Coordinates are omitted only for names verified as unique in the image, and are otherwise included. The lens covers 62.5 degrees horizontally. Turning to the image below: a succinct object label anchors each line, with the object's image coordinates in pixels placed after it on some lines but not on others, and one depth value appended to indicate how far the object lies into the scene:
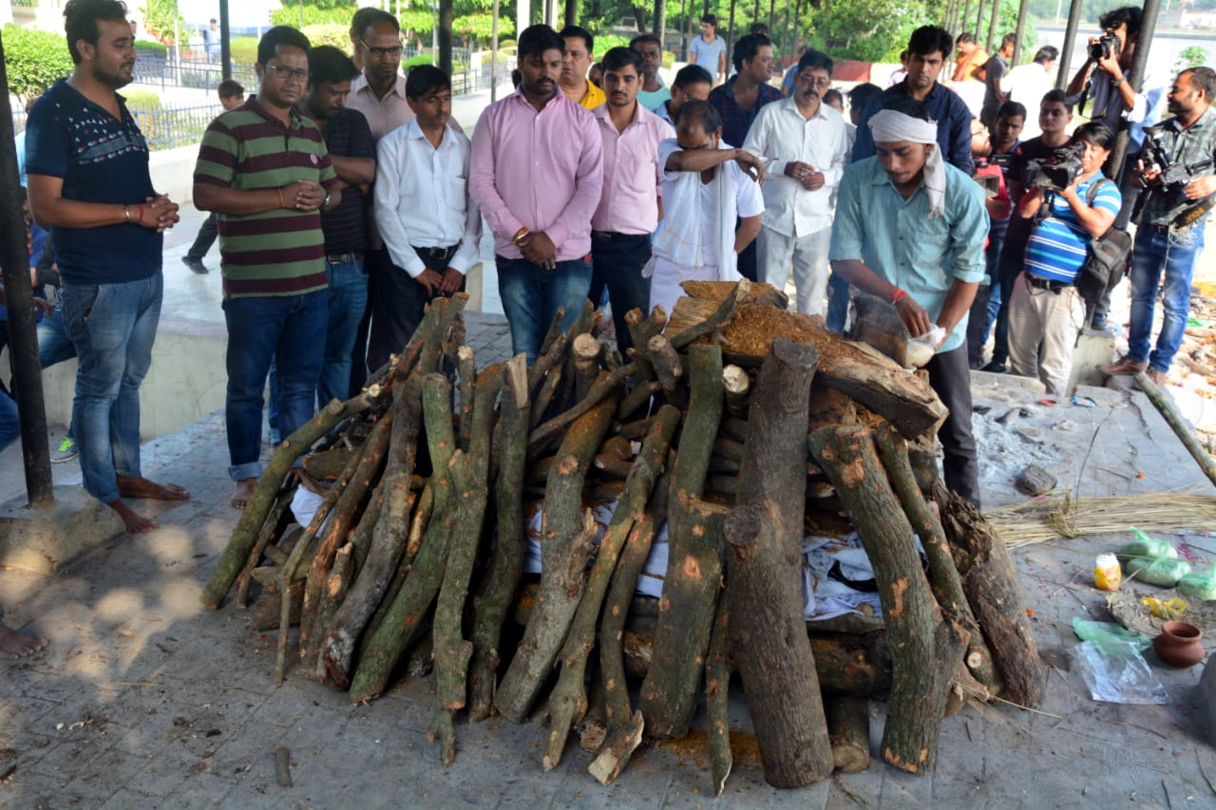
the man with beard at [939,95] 6.62
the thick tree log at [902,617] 3.33
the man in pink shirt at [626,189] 6.12
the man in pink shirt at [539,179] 5.66
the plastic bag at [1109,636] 4.05
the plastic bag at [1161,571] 4.56
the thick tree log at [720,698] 3.24
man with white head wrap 4.54
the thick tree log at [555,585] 3.57
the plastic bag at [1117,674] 3.77
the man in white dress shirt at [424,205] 5.57
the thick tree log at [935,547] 3.59
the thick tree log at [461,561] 3.50
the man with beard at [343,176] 5.43
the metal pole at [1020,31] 16.50
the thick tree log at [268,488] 4.25
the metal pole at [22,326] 4.23
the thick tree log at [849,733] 3.36
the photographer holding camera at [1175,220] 7.39
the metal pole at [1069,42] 11.34
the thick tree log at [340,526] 3.84
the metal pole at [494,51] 17.60
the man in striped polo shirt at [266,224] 4.68
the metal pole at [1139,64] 7.95
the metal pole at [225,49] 8.36
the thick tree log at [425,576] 3.68
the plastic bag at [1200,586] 4.45
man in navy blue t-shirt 4.34
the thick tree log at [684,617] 3.38
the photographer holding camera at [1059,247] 6.95
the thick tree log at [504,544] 3.66
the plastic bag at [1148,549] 4.75
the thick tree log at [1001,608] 3.70
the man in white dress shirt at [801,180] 7.14
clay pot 3.91
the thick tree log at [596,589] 3.43
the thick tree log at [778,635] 3.18
